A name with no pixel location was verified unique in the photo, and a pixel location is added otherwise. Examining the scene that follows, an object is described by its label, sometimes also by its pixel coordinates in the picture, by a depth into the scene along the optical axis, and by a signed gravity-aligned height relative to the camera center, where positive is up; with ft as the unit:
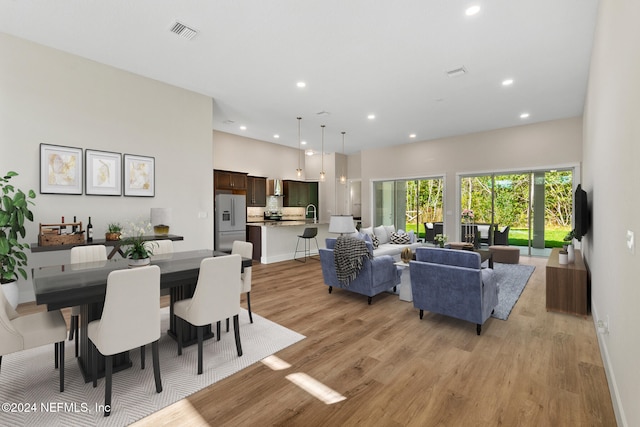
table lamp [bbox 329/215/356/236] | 15.56 -0.72
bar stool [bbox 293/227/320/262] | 23.84 -2.27
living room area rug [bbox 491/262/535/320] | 12.30 -4.04
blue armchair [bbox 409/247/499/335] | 9.78 -2.60
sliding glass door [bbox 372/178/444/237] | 29.81 +0.97
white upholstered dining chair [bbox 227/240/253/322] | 10.73 -2.15
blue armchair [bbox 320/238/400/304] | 12.98 -2.99
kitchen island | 23.24 -2.29
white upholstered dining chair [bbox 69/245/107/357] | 9.19 -1.49
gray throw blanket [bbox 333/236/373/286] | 12.98 -2.02
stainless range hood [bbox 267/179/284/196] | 29.86 +2.54
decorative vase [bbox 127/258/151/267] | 8.36 -1.47
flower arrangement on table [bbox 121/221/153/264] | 8.40 -1.19
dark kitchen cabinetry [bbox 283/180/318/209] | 30.95 +2.06
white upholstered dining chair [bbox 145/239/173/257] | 11.17 -1.40
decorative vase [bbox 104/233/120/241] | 13.16 -1.12
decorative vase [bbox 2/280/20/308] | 10.82 -3.05
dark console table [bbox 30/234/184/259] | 11.55 -1.39
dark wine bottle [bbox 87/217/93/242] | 13.12 -0.98
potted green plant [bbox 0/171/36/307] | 10.50 -0.66
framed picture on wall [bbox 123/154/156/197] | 14.75 +1.87
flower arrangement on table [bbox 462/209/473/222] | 24.68 -0.28
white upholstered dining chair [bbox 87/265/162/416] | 6.09 -2.32
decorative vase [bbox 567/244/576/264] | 12.96 -1.93
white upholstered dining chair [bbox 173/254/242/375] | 7.59 -2.36
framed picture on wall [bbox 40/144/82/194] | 12.53 +1.87
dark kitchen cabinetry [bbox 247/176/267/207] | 27.84 +2.00
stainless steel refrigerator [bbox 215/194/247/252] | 22.18 -0.67
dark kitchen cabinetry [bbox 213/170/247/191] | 24.39 +2.72
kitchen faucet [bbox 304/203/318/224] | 33.52 +0.08
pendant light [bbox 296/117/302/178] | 28.57 +7.04
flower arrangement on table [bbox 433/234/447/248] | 18.33 -1.71
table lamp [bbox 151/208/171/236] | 14.88 -0.44
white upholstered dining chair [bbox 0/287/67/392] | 6.01 -2.65
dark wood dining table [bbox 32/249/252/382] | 6.02 -1.67
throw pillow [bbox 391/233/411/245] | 23.24 -2.19
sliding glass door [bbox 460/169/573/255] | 24.27 +0.74
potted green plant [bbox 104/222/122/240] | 13.19 -0.95
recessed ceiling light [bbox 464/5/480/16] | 9.56 +6.75
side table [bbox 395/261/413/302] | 13.38 -3.40
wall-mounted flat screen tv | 12.05 -0.17
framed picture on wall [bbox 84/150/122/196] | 13.65 +1.87
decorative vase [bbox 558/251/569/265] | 12.57 -2.01
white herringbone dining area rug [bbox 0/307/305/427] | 6.09 -4.25
